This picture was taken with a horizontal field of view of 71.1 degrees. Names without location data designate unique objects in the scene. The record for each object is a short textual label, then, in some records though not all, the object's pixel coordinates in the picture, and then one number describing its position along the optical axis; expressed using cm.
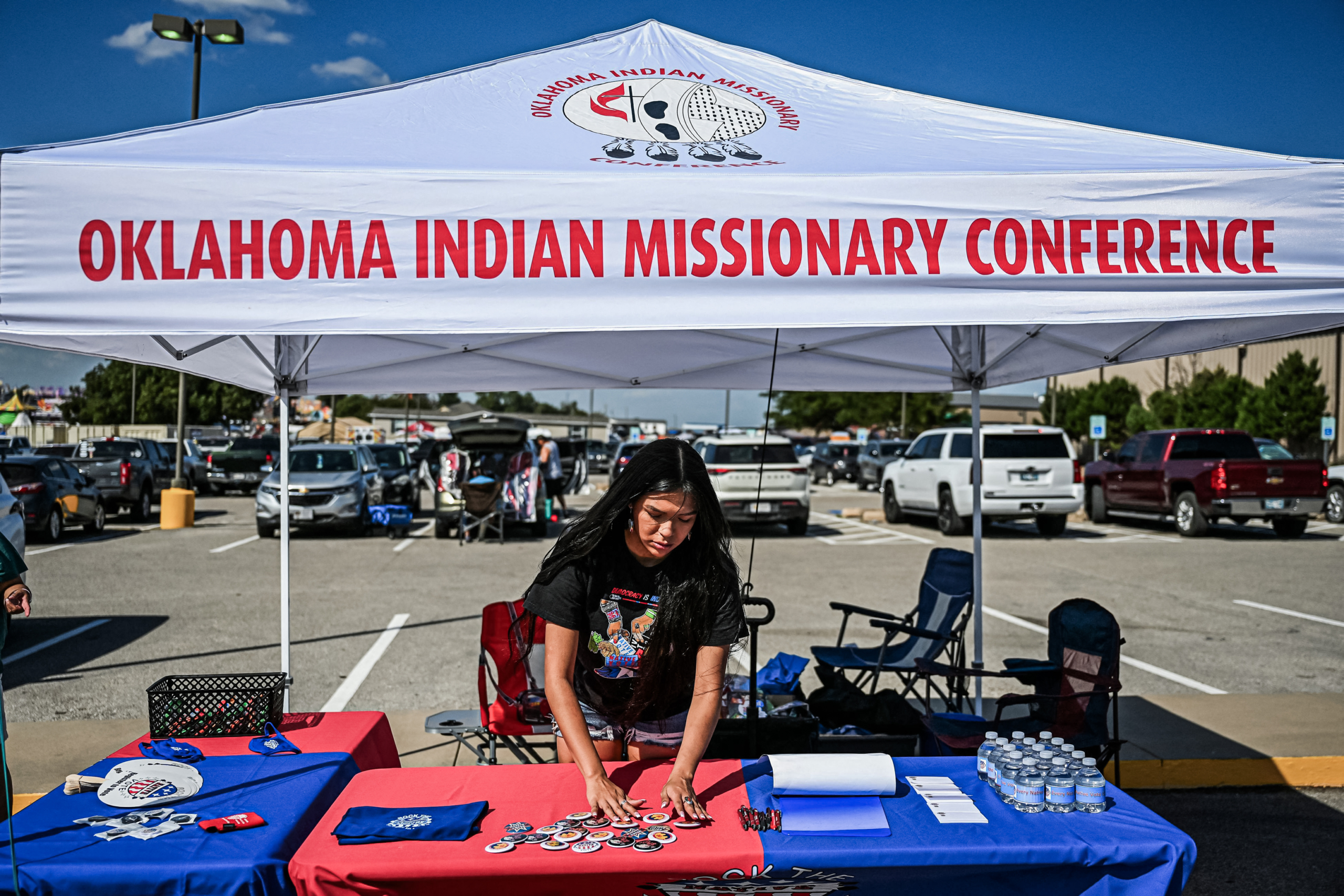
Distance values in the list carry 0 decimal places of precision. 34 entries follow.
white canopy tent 289
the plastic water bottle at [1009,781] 265
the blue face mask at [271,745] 312
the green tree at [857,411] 6291
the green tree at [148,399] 6775
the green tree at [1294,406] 3306
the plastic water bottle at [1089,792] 256
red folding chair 436
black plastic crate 327
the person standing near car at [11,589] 298
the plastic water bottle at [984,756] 284
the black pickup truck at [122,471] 1900
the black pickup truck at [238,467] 2669
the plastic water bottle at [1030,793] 260
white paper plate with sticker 262
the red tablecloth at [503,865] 222
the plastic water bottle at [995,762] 276
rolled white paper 267
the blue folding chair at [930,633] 528
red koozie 243
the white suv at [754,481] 1670
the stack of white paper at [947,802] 252
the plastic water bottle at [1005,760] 270
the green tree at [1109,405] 5412
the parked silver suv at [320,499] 1628
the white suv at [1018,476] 1628
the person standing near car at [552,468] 1792
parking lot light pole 1512
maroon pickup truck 1602
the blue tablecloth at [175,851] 220
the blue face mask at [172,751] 300
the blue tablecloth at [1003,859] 230
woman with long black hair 291
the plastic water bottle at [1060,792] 257
